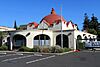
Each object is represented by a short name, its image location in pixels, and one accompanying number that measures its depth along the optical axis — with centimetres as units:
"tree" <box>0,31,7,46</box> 1921
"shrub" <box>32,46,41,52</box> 1549
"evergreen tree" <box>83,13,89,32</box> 4488
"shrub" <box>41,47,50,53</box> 1508
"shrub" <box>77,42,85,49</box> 1899
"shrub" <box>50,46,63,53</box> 1472
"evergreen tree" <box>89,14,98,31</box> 4337
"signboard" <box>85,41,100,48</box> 1850
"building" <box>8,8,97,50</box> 1845
